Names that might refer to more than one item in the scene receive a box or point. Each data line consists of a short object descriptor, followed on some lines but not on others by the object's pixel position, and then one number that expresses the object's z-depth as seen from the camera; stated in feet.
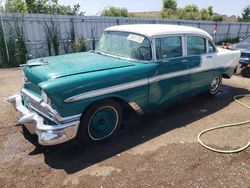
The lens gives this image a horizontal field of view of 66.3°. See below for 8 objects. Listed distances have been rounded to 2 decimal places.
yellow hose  10.01
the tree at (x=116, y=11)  76.32
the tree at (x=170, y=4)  95.76
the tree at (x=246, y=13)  114.86
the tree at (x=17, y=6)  37.15
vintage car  8.86
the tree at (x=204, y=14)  81.11
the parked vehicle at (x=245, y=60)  21.88
